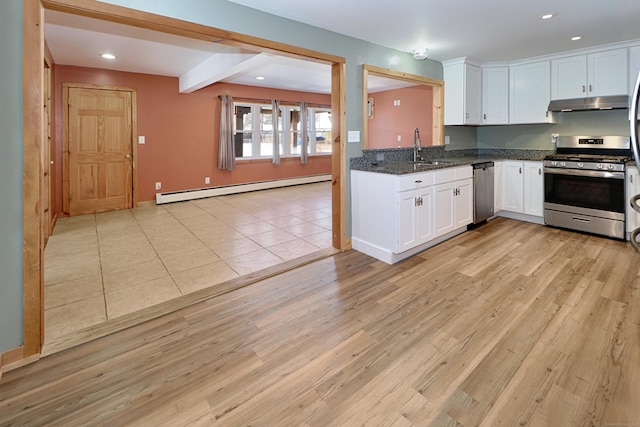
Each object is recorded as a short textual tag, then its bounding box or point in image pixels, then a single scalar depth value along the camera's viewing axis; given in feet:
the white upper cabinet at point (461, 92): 15.34
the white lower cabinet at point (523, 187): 14.98
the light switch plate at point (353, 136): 11.90
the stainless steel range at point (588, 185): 12.59
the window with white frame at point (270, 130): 25.69
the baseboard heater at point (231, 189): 21.73
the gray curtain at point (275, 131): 26.50
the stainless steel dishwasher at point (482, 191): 14.24
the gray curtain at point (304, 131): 27.99
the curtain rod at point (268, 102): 24.66
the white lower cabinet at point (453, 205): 12.32
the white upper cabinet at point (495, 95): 16.24
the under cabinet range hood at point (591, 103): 13.14
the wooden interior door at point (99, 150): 18.37
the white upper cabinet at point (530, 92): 15.08
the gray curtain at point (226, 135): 23.32
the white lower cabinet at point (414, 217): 10.78
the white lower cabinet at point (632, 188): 12.16
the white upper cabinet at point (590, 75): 13.11
